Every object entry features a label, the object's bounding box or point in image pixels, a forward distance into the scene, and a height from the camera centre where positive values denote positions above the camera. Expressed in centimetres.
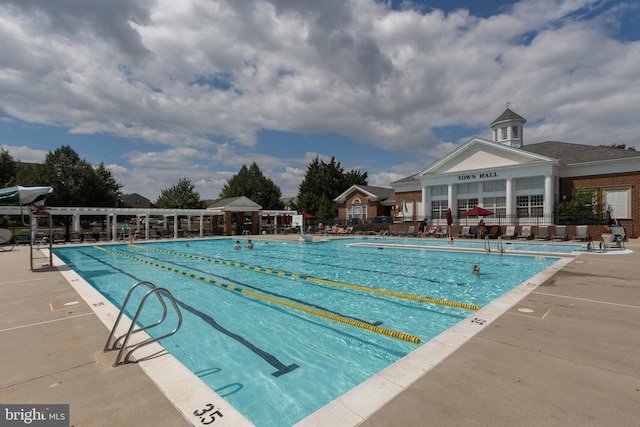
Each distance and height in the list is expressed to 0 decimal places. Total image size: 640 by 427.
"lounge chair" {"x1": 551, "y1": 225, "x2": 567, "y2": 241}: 2014 -100
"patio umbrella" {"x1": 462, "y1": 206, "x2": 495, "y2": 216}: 2006 +36
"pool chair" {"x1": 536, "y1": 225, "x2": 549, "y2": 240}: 2066 -105
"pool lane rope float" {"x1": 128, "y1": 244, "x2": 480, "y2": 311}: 699 -209
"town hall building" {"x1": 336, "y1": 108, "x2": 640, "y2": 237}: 2122 +302
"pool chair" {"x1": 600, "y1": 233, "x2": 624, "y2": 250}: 1452 -116
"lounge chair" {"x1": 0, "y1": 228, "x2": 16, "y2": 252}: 1920 -137
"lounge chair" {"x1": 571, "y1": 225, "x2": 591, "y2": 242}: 1931 -99
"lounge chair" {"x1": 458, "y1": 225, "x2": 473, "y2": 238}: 2434 -118
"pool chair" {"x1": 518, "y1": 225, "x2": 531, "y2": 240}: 2136 -112
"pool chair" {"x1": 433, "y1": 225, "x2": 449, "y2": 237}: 2558 -125
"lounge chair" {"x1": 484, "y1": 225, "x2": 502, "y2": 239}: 2333 -111
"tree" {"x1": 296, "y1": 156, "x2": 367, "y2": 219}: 5219 +644
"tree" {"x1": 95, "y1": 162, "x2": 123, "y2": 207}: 3772 +400
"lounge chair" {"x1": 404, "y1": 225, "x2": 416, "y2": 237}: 2764 -125
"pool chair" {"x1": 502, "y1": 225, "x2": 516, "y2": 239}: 2290 -108
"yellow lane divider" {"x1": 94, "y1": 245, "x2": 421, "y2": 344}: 540 -214
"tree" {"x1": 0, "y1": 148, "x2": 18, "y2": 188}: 3859 +607
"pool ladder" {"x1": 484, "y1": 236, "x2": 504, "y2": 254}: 1505 -157
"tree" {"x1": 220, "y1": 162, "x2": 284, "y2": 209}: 5666 +545
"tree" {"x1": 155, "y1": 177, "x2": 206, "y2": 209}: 4956 +318
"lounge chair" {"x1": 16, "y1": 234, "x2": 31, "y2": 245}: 2227 -173
